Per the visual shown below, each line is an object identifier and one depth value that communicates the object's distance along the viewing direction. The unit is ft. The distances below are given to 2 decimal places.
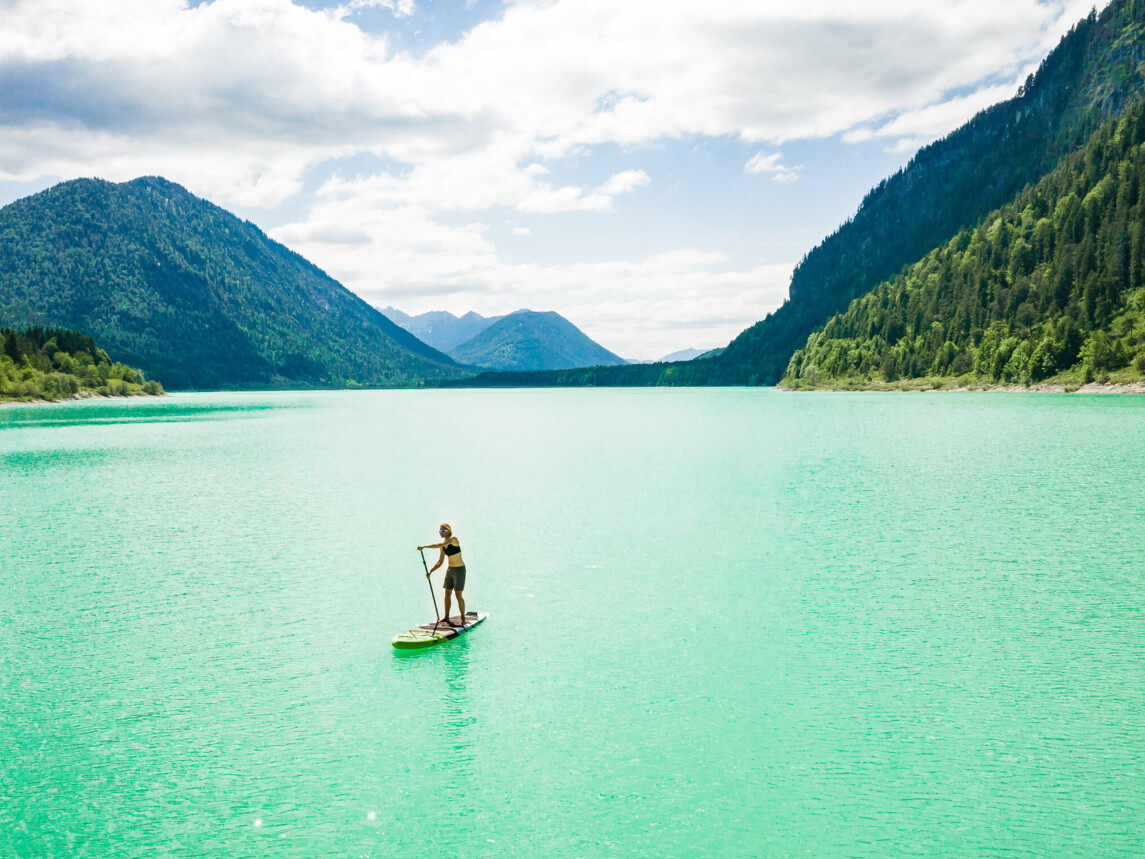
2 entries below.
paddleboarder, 63.87
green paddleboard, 61.98
